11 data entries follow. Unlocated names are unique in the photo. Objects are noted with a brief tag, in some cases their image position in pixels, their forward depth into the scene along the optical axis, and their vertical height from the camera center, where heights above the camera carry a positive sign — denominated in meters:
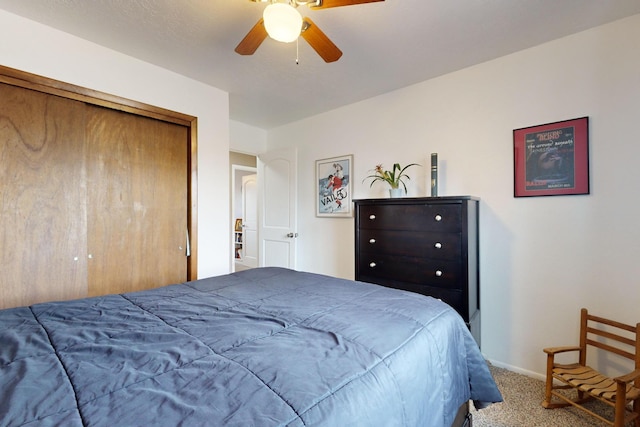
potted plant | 2.74 +0.37
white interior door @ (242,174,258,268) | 6.64 -0.16
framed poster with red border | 2.03 +0.40
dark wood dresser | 2.13 -0.29
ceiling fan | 1.38 +1.01
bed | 0.63 -0.43
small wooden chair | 1.51 -0.99
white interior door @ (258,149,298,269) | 3.83 +0.06
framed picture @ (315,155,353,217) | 3.40 +0.32
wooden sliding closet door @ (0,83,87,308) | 1.89 +0.10
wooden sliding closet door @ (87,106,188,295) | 2.28 +0.10
